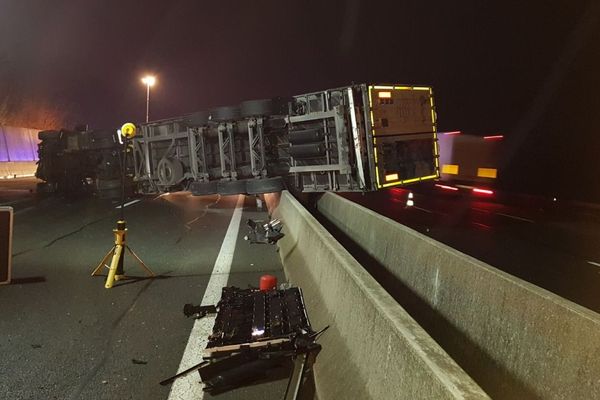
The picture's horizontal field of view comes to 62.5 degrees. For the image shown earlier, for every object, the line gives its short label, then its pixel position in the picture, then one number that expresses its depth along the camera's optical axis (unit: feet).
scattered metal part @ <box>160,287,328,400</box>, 13.79
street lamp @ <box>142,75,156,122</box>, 141.79
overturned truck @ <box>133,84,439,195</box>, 37.37
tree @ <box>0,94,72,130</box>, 203.92
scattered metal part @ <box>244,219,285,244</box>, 34.91
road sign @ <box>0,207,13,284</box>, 24.76
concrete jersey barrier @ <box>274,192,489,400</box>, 7.67
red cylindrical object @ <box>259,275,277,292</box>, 21.36
